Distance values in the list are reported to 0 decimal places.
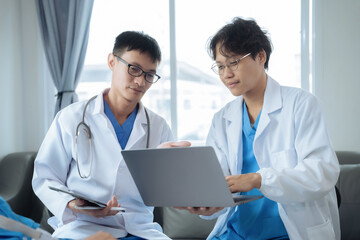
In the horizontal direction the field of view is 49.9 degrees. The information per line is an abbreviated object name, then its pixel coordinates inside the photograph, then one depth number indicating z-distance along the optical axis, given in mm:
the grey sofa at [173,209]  2141
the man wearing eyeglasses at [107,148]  1535
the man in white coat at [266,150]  1332
